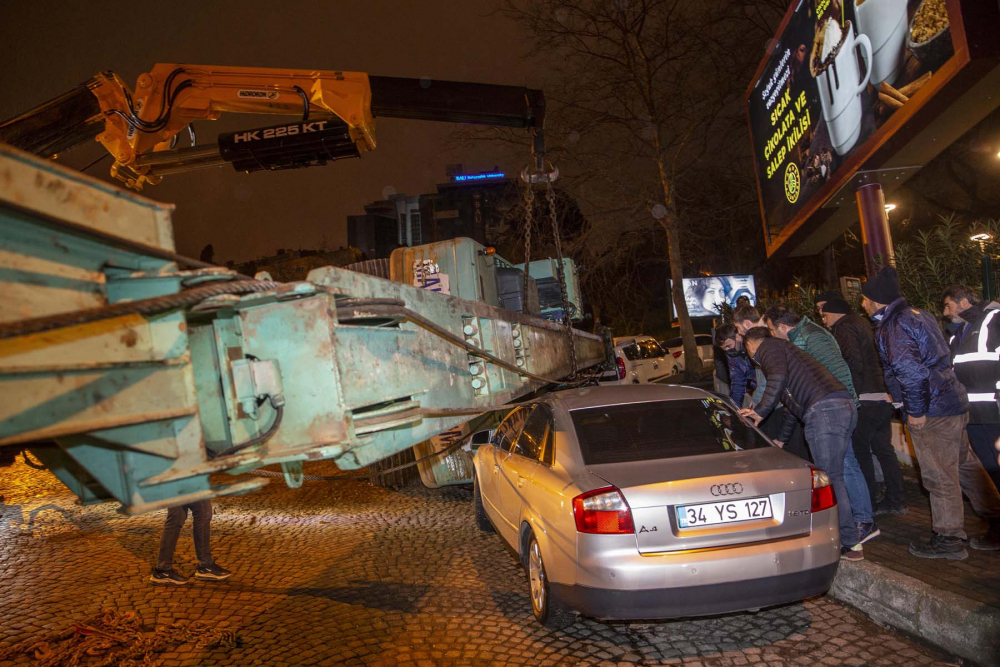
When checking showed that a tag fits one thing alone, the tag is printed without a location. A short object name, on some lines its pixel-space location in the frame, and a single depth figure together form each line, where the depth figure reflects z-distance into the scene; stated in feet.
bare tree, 57.82
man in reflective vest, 13.88
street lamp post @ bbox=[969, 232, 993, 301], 18.51
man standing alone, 16.51
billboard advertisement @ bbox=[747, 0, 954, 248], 22.65
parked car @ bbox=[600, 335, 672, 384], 48.60
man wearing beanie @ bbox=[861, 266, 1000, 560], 13.28
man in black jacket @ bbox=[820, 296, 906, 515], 16.90
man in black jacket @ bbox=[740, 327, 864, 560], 14.23
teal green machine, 6.50
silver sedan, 10.41
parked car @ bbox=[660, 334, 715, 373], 65.69
